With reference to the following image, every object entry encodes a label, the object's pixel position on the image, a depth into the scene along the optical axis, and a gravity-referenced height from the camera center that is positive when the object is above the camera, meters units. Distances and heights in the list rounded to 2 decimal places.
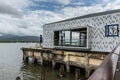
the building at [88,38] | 7.94 +0.20
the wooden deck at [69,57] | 7.70 -2.02
